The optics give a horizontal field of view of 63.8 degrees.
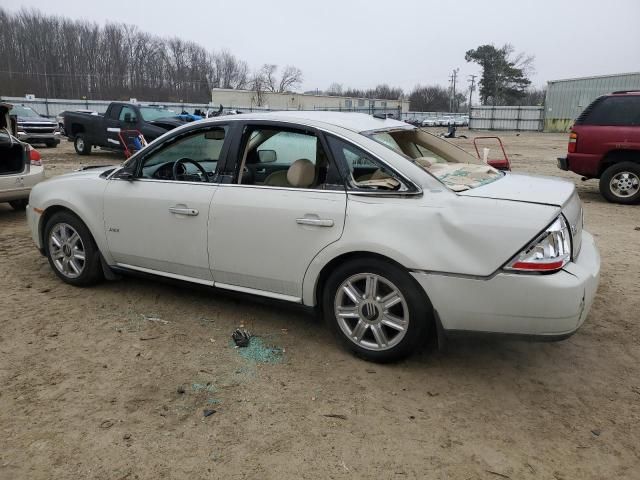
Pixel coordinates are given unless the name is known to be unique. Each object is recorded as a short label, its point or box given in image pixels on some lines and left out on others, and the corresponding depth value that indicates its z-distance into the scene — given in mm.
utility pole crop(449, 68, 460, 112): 93550
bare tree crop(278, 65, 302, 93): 95750
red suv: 8719
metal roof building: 37125
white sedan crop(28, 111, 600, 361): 2883
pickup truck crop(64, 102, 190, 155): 15523
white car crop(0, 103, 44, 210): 7363
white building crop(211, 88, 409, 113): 71938
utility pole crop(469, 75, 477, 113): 84188
